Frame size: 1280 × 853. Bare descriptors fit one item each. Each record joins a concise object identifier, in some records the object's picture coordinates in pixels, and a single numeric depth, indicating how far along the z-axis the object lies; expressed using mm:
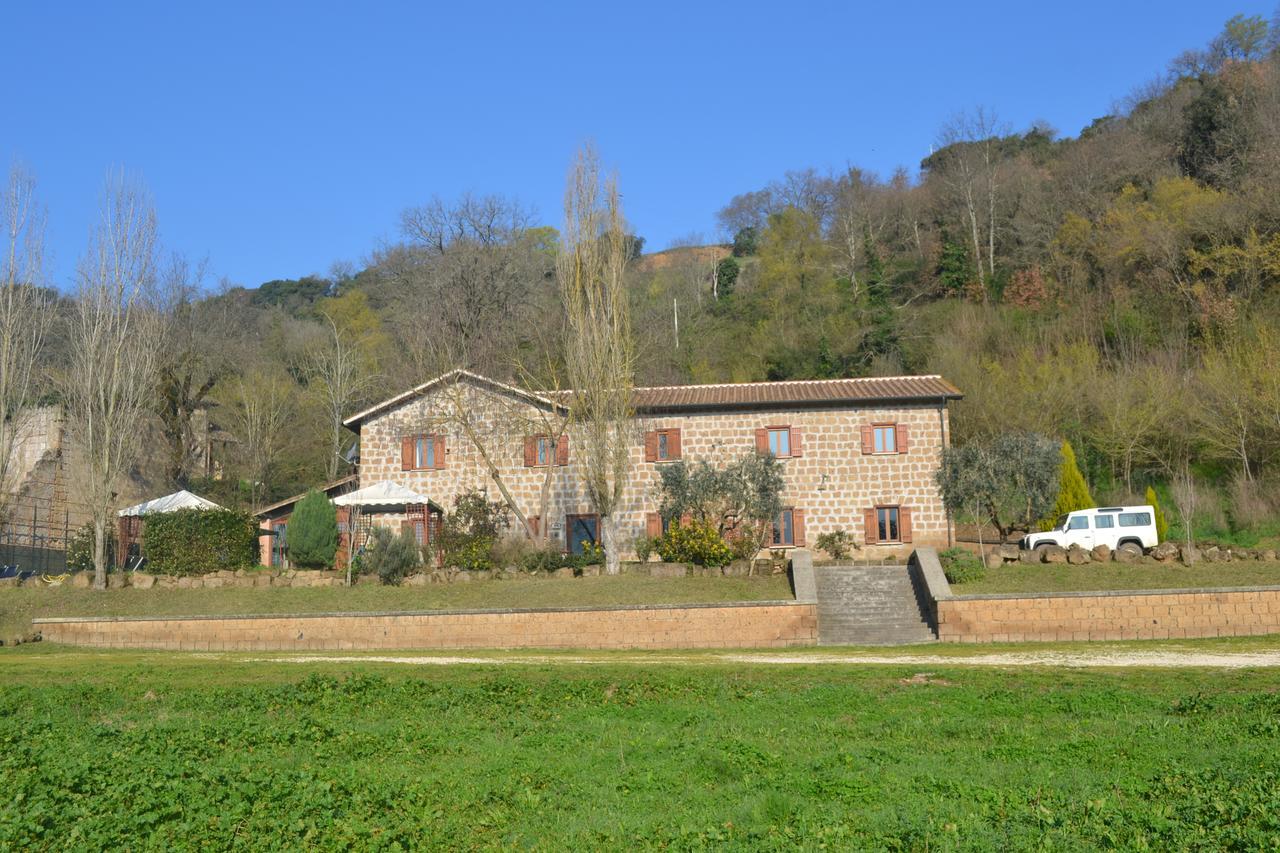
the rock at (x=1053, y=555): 28984
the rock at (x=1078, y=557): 28688
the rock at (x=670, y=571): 30406
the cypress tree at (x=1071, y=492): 36781
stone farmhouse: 37188
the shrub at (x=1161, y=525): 34322
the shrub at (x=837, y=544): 34938
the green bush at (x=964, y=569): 28031
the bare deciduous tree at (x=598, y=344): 32250
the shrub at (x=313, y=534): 34312
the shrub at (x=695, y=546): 30734
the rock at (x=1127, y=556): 28703
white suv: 32188
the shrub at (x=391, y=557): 31297
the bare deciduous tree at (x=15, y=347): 33719
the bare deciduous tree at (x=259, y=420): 51062
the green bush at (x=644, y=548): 32969
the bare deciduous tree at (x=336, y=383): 51062
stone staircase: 26641
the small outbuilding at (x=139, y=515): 35719
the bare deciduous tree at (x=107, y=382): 33000
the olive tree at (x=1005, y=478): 32625
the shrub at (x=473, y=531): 32719
